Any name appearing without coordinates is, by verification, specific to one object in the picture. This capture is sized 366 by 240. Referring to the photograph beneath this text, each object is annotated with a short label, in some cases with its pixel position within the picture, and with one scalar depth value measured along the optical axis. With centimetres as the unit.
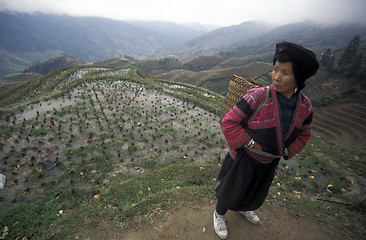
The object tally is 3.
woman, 199
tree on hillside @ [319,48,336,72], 5322
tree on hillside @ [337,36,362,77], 4556
